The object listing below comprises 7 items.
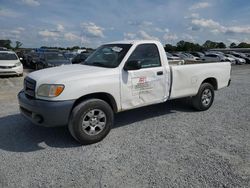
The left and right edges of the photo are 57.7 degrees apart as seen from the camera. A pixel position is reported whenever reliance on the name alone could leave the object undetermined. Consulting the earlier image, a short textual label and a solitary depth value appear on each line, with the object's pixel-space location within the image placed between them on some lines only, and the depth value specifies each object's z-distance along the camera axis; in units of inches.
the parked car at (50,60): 534.9
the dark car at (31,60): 682.5
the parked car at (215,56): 1225.3
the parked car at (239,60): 1317.7
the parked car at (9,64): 497.4
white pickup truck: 147.3
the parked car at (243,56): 1405.1
